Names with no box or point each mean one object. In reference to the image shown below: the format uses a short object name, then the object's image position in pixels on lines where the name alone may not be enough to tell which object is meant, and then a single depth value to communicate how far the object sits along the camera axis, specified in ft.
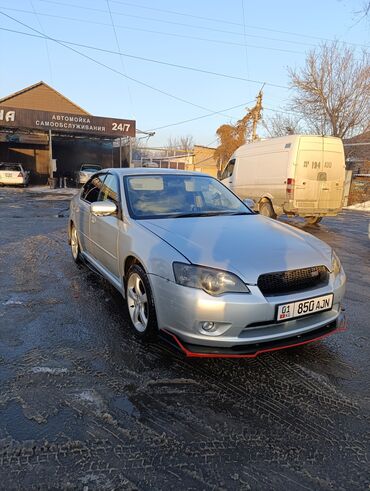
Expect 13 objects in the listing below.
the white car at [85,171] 85.74
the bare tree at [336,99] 84.23
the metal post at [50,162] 83.85
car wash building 87.40
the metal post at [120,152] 98.37
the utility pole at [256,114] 98.39
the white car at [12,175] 79.46
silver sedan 8.84
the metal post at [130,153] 93.36
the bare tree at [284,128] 100.20
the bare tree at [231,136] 112.88
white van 32.27
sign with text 80.64
